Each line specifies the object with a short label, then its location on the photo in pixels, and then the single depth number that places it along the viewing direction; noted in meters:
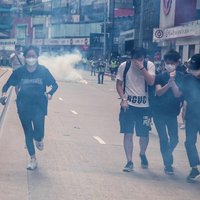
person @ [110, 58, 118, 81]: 45.74
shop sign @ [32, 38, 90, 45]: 88.20
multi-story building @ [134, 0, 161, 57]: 49.22
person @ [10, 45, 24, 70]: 18.25
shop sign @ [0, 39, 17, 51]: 88.75
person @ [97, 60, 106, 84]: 38.69
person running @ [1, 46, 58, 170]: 9.08
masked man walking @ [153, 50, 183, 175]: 8.97
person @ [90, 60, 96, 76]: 56.33
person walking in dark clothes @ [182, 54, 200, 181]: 8.53
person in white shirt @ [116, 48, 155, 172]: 8.95
